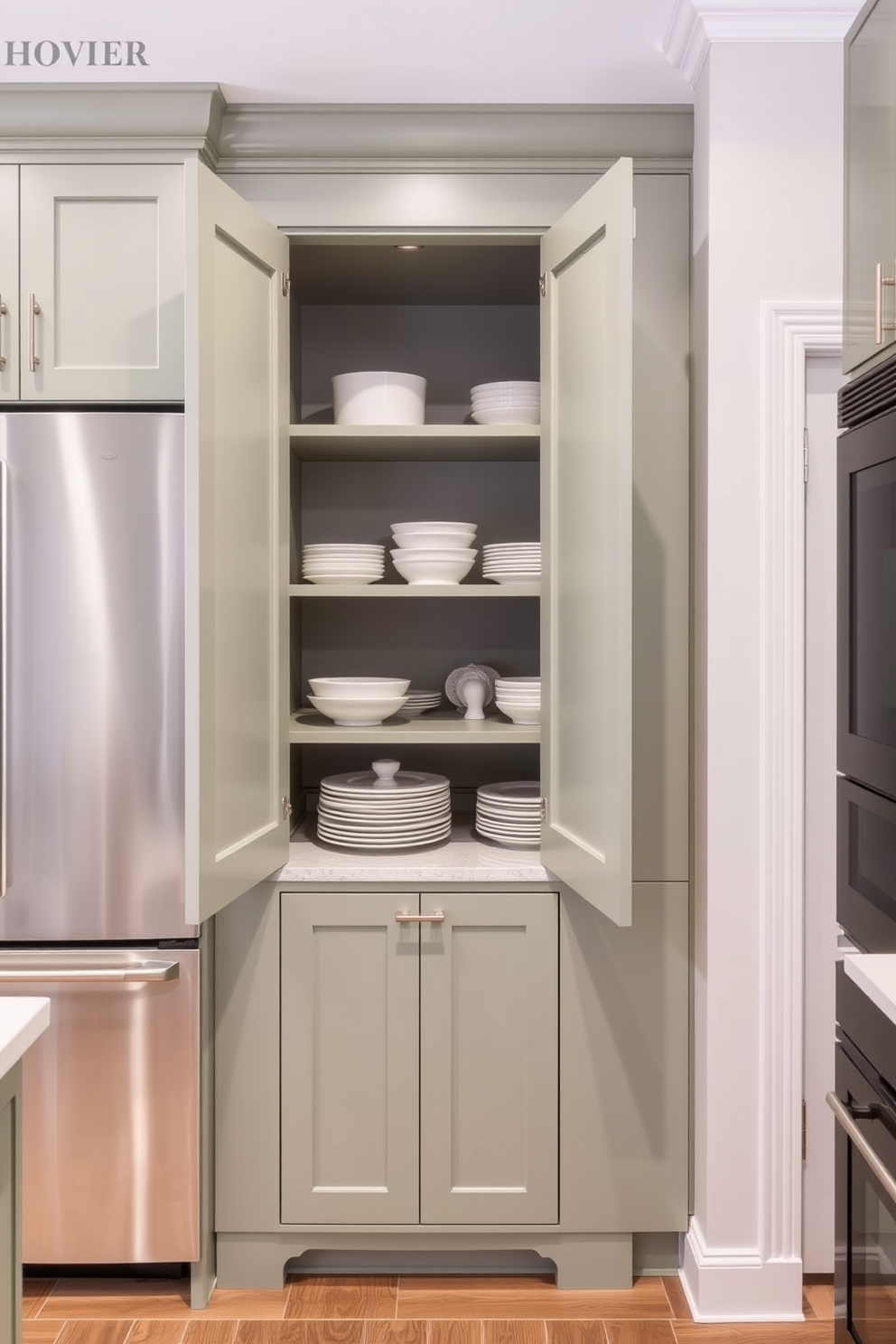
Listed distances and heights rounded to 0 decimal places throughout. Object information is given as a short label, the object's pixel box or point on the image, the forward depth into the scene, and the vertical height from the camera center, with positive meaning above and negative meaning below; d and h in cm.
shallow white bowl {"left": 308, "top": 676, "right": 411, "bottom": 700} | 226 -5
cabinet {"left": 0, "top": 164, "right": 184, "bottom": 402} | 202 +79
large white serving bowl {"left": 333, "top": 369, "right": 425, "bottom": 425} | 230 +61
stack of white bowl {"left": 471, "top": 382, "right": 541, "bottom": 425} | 229 +59
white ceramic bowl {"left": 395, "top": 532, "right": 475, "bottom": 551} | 232 +29
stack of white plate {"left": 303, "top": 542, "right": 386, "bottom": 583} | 231 +23
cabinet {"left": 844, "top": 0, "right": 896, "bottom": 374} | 136 +68
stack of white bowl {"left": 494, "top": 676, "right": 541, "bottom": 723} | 227 -8
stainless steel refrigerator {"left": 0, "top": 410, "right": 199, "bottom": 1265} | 199 -32
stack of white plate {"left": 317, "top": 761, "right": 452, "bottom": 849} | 222 -34
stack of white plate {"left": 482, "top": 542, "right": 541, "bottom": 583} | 229 +24
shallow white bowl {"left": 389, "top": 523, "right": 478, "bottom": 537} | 231 +32
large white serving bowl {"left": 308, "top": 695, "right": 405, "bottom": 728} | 226 -10
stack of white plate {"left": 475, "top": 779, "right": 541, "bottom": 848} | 228 -35
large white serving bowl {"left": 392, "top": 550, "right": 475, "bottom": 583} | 231 +23
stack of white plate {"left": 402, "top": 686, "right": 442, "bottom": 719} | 251 -10
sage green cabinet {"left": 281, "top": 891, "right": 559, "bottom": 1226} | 212 -84
